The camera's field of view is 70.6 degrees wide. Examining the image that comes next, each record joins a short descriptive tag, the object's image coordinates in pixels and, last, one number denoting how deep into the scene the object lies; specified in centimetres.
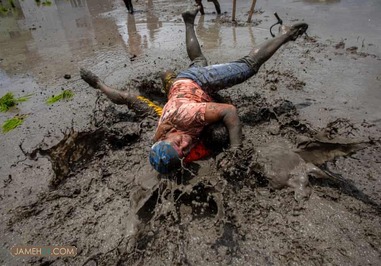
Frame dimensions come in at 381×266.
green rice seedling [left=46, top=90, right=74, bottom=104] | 452
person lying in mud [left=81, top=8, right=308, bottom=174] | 252
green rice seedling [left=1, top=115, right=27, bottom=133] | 397
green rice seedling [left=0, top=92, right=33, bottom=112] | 450
